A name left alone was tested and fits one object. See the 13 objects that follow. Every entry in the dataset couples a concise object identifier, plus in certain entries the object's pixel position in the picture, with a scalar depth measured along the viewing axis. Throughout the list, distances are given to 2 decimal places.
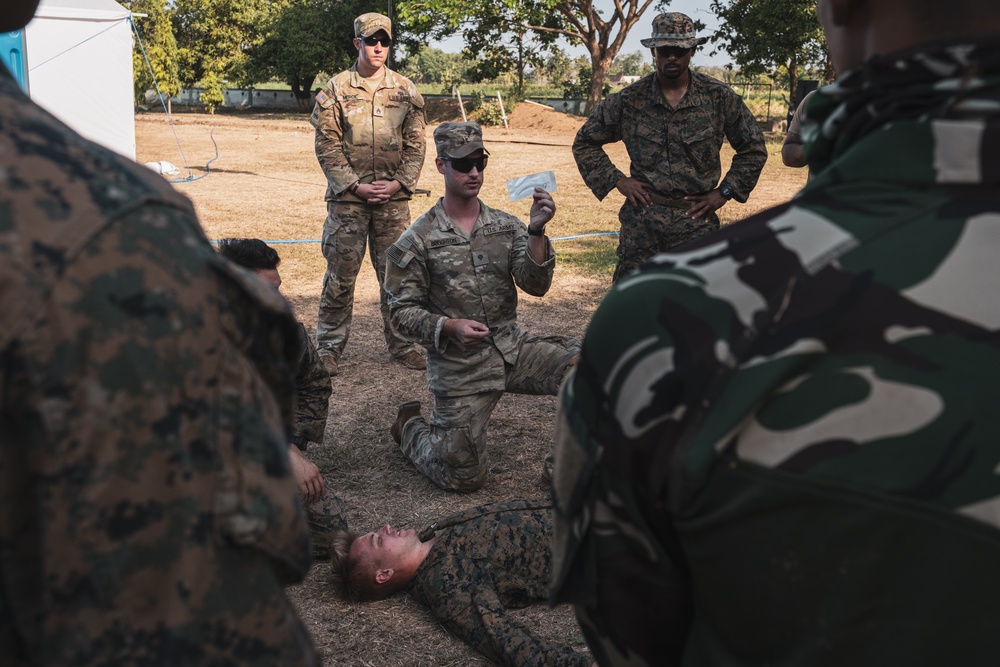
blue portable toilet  10.41
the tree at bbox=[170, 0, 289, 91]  41.72
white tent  13.52
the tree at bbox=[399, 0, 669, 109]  30.45
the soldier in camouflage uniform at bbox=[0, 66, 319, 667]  0.87
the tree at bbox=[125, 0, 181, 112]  33.66
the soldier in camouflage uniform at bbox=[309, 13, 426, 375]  6.32
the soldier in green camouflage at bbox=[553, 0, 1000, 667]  0.96
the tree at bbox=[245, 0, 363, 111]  39.69
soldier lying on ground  3.35
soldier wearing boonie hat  5.48
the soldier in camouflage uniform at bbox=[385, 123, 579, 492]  4.74
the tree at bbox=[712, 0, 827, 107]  27.22
